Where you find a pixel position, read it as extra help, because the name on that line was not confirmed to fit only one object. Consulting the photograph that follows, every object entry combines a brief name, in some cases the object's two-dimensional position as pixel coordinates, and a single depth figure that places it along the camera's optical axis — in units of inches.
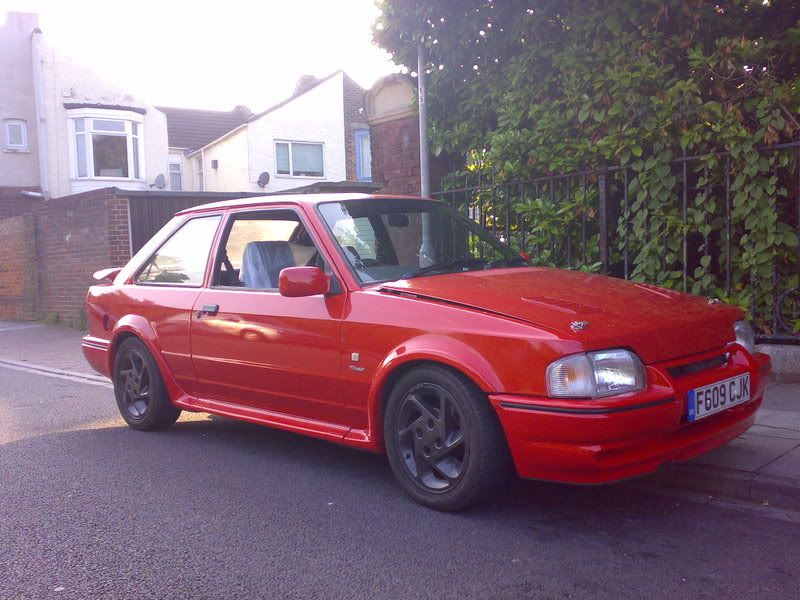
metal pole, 346.9
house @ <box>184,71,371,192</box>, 1157.7
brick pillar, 391.9
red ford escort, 147.8
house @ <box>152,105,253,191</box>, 1342.3
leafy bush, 276.4
